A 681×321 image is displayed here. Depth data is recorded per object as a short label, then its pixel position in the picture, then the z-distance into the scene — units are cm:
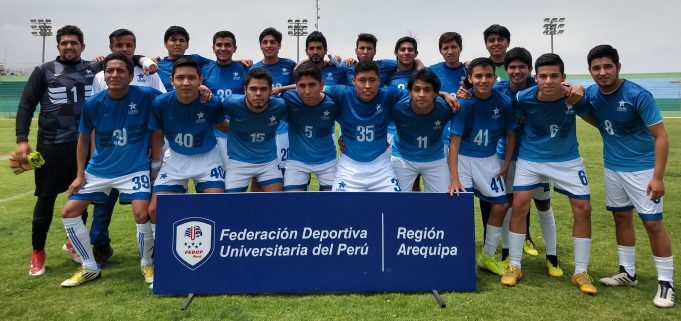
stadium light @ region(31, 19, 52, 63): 5022
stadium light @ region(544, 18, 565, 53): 4631
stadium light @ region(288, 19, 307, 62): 4697
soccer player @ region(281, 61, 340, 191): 448
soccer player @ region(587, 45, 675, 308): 373
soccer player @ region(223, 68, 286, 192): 434
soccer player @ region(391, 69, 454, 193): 424
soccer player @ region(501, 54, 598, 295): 407
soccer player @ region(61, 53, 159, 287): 415
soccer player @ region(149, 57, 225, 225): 427
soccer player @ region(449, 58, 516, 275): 438
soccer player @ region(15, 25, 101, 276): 455
